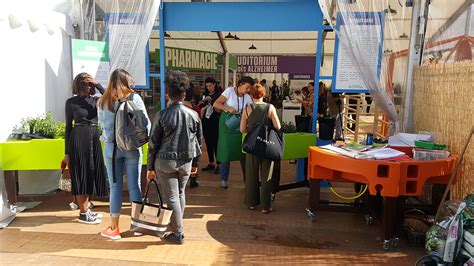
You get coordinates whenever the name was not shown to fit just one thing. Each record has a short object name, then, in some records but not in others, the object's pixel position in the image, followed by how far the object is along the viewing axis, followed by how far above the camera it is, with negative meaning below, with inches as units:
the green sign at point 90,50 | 182.5 +21.0
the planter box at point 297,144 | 177.9 -24.4
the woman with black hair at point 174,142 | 119.2 -16.3
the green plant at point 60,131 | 163.8 -18.2
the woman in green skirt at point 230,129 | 181.2 -17.4
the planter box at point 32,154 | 147.6 -26.7
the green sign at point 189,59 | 394.9 +41.0
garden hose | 148.7 -40.8
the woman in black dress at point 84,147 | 137.1 -21.6
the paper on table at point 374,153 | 124.3 -20.1
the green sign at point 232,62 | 530.5 +48.9
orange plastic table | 119.7 -26.2
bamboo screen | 128.3 -3.9
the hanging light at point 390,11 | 167.9 +39.8
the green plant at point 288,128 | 190.0 -17.4
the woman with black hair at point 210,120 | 220.1 -16.3
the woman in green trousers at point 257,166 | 153.6 -31.1
